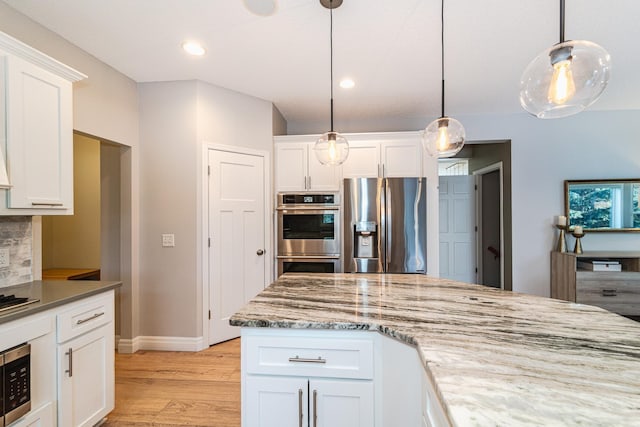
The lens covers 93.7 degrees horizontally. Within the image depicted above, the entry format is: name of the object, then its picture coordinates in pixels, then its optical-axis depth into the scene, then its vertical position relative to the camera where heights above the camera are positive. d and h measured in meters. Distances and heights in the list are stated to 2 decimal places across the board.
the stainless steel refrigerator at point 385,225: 3.33 -0.12
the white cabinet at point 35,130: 1.57 +0.50
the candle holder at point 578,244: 3.52 -0.36
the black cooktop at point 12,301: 1.36 -0.40
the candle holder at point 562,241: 3.65 -0.34
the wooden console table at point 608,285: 3.27 -0.80
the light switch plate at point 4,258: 1.80 -0.24
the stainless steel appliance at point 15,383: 1.24 -0.71
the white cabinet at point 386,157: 3.51 +0.68
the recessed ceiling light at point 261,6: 1.83 +1.31
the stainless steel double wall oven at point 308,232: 3.44 -0.20
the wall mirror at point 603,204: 3.65 +0.11
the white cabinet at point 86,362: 1.54 -0.81
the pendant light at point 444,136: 1.82 +0.48
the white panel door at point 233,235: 3.04 -0.21
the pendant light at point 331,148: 2.08 +0.47
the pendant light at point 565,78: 1.08 +0.52
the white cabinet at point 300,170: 3.57 +0.54
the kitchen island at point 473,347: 0.66 -0.42
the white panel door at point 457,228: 4.65 -0.22
